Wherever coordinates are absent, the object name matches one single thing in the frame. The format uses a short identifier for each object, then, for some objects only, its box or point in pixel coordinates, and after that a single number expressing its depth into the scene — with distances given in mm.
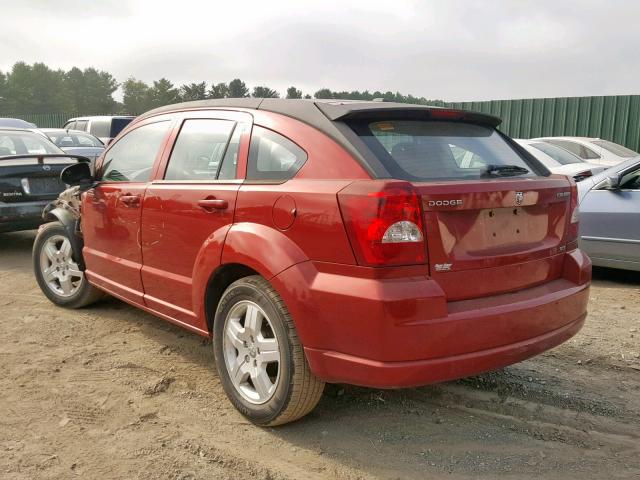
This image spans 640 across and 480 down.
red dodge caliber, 2479
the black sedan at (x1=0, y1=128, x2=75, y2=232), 6898
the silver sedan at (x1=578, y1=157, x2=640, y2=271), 5805
